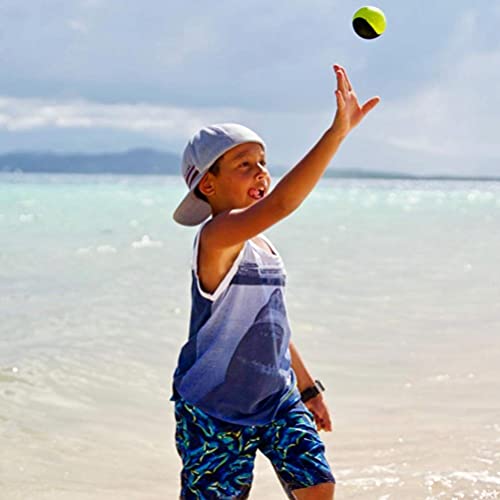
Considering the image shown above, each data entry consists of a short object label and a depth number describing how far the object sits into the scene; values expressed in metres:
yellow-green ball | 3.44
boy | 2.99
